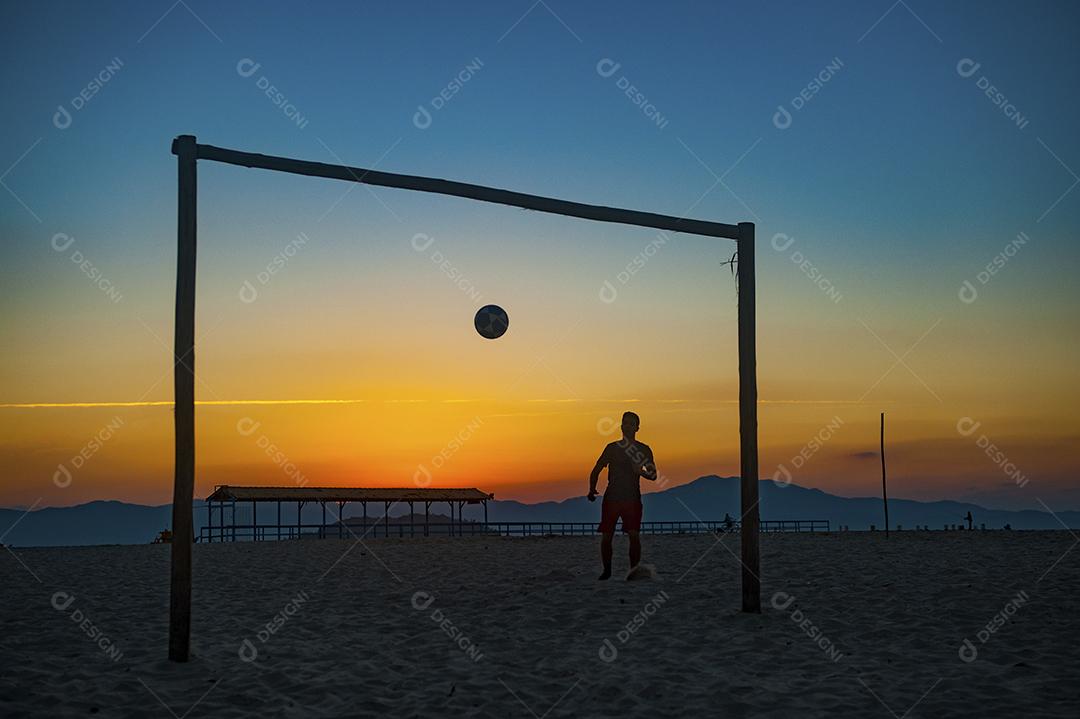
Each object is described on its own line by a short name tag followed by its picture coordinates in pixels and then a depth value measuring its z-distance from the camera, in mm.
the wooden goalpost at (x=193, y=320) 7367
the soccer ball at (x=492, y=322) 12688
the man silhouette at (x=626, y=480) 11664
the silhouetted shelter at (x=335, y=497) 40125
